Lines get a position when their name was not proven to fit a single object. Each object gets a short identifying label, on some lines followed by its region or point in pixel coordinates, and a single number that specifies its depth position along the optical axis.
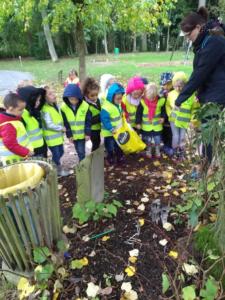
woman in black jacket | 3.14
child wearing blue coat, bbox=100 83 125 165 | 4.14
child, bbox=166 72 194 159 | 4.20
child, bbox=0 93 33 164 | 3.37
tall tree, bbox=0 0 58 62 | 4.71
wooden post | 2.79
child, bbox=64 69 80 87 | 7.66
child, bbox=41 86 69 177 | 4.01
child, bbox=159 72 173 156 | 4.46
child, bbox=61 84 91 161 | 3.90
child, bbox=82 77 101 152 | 4.13
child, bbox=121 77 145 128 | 4.30
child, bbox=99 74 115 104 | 4.61
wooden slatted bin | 2.14
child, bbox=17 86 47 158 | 3.77
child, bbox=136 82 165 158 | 4.37
